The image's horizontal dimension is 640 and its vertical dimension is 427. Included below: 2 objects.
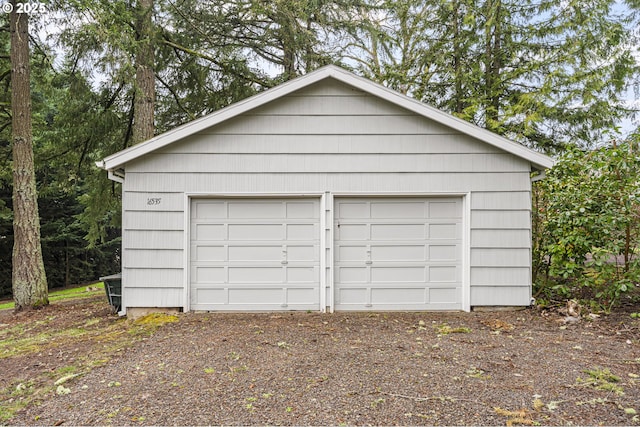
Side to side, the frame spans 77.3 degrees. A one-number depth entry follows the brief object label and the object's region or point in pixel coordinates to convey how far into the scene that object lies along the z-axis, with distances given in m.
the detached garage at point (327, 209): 6.33
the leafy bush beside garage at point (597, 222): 6.02
